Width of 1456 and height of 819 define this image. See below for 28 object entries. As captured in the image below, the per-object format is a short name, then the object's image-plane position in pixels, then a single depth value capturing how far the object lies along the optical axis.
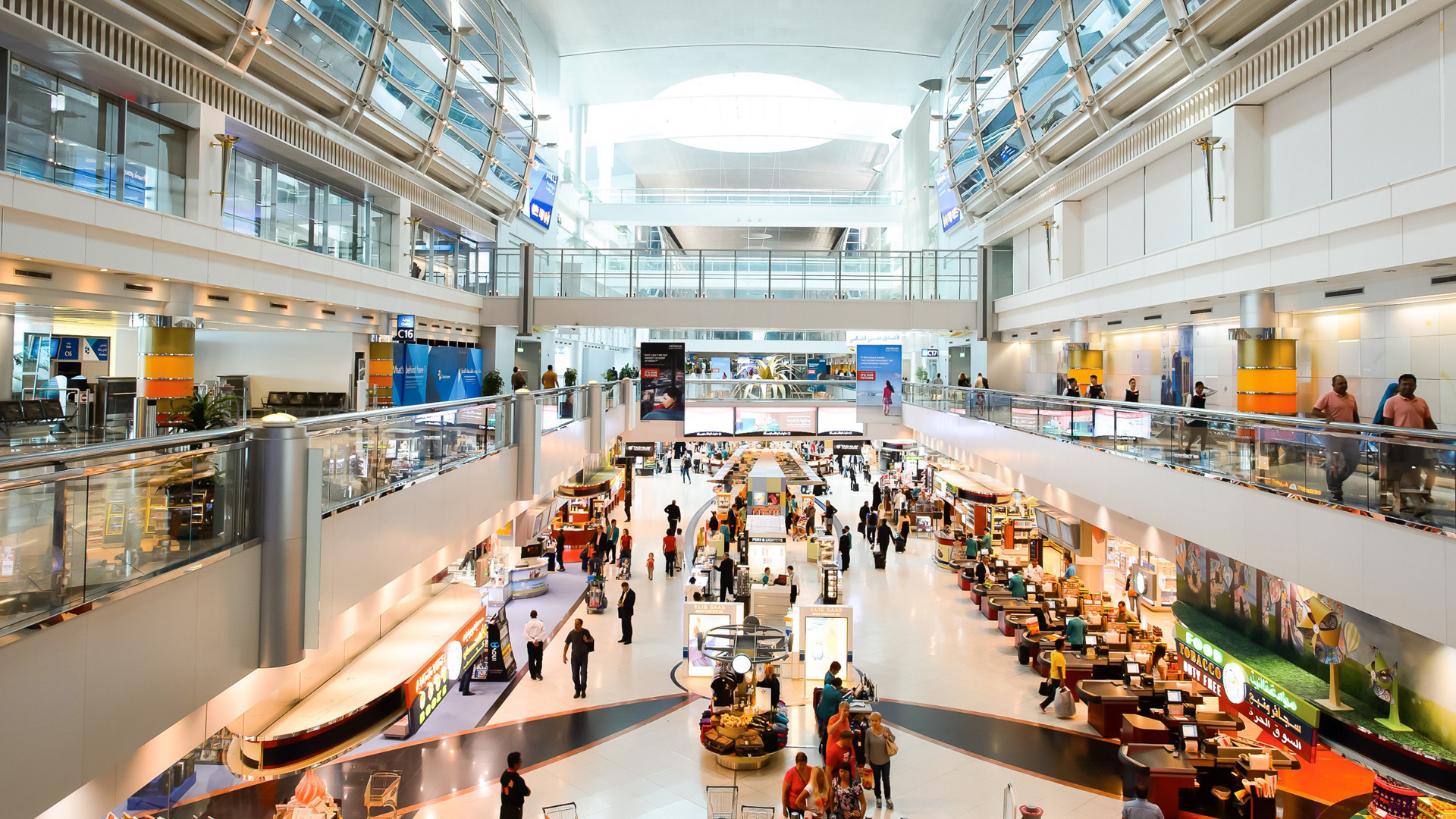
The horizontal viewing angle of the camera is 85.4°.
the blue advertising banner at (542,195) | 28.83
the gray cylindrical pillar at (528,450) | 11.57
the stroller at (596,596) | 18.50
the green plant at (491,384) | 19.61
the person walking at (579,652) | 13.31
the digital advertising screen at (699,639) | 14.55
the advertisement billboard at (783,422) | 27.89
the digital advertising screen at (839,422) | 28.28
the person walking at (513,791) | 8.74
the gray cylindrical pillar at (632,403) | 24.78
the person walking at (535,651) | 14.24
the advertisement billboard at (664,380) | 23.91
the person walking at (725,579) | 19.30
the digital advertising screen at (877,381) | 26.58
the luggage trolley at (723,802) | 8.91
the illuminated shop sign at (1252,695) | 9.55
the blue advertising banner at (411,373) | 17.88
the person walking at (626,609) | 16.16
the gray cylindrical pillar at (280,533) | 4.90
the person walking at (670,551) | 22.11
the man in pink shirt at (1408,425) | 5.80
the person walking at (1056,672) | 13.28
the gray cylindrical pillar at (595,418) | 17.69
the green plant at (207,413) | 7.71
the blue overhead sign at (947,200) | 27.83
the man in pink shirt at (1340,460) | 6.56
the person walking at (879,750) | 9.84
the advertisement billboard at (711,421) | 27.22
